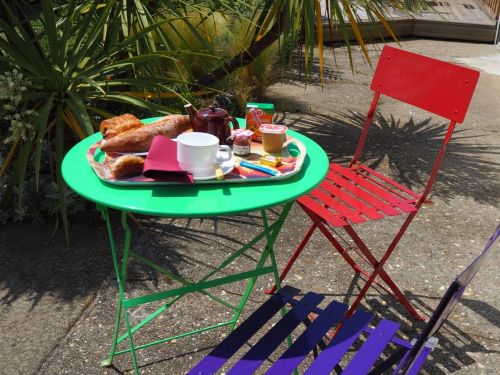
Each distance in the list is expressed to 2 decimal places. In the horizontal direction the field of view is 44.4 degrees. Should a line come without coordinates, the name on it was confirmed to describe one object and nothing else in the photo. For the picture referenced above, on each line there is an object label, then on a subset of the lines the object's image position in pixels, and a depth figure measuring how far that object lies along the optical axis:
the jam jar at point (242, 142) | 2.38
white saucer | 2.12
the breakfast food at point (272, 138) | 2.42
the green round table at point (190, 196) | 1.95
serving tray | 2.10
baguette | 2.26
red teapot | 2.38
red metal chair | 2.74
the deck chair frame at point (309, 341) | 1.89
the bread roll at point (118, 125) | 2.38
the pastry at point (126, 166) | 2.10
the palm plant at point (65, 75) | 3.28
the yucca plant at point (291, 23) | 3.74
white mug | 2.12
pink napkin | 2.04
